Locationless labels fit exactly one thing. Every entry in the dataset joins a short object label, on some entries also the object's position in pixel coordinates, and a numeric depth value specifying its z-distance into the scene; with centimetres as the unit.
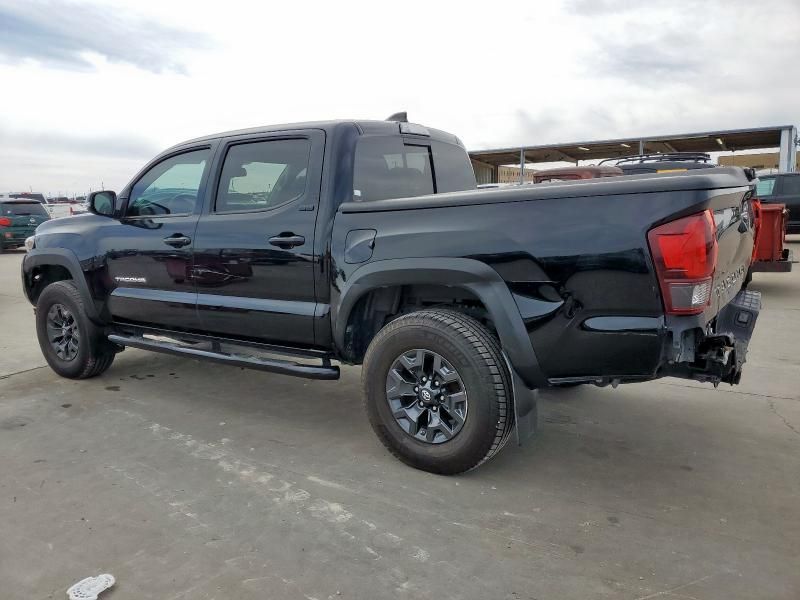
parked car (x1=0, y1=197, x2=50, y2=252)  1650
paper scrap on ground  227
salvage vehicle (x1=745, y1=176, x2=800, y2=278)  810
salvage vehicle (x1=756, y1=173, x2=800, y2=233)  1404
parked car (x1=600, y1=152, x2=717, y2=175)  956
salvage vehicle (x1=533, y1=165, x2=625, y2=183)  991
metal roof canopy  2008
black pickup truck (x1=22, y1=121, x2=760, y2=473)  266
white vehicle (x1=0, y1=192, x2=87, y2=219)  2238
